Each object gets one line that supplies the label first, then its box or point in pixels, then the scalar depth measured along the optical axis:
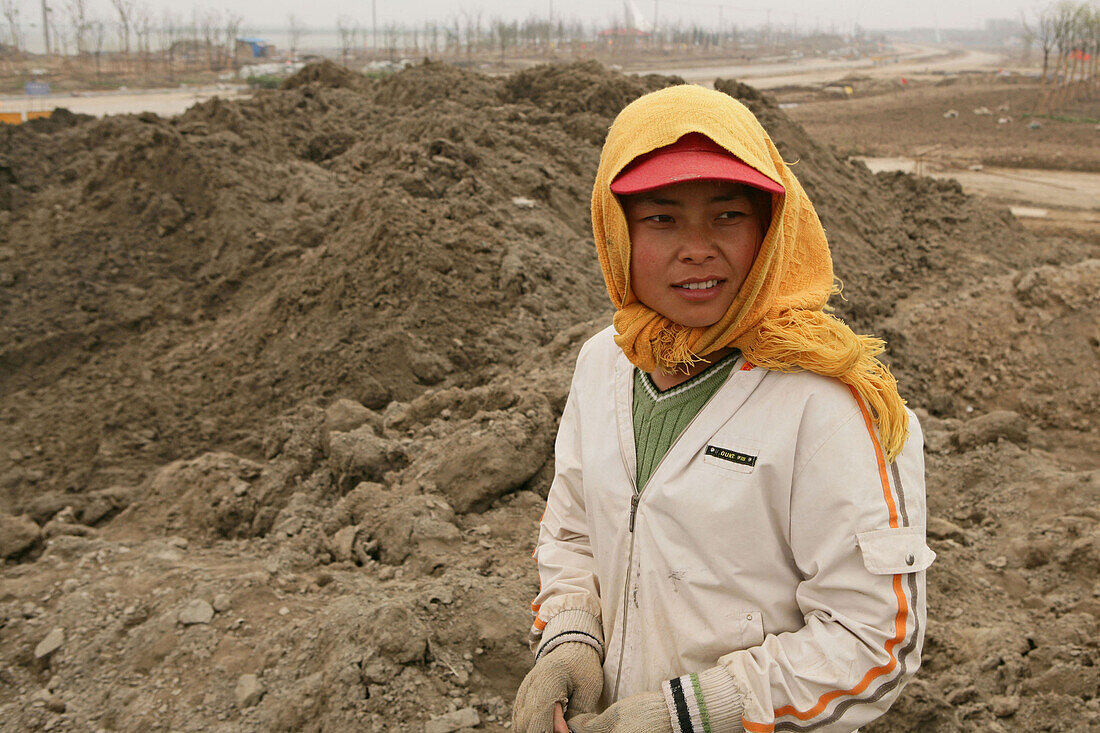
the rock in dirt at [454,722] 2.72
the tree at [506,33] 66.69
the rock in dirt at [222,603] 3.35
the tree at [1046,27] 31.72
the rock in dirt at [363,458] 4.50
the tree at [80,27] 44.71
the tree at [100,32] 43.06
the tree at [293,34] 66.75
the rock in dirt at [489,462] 4.02
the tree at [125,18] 44.91
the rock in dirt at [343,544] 3.82
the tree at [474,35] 64.95
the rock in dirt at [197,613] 3.28
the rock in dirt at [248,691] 2.92
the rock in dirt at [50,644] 3.19
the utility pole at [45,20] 43.10
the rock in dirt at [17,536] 4.11
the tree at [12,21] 41.97
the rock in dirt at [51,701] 2.98
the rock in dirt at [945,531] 4.04
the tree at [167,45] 44.59
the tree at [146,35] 46.41
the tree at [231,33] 52.76
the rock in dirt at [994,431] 4.94
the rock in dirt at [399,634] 2.88
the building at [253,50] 59.10
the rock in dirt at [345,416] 5.05
